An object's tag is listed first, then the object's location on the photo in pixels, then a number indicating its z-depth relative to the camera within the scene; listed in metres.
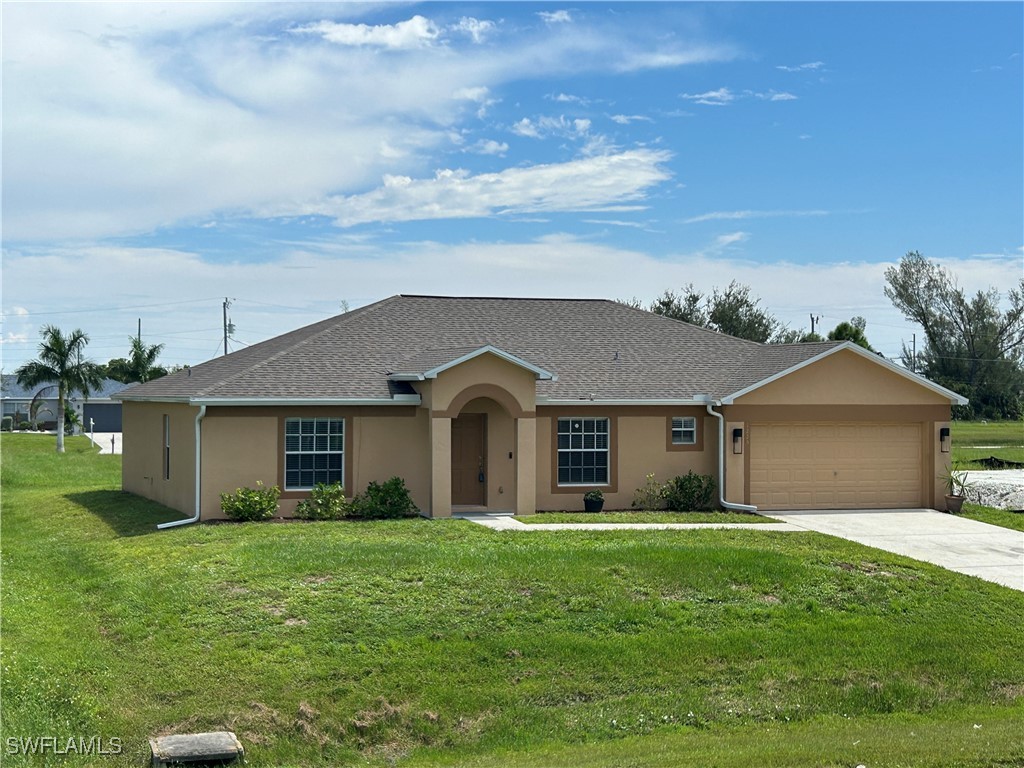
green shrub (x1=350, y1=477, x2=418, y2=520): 22.28
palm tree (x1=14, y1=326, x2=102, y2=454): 54.59
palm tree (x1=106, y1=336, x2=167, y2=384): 65.38
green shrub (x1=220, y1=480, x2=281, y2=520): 21.52
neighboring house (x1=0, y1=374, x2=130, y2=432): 81.62
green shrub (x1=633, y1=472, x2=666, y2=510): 24.55
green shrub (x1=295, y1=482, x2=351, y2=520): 22.06
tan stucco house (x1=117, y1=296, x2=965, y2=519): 22.31
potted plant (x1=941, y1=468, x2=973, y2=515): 24.77
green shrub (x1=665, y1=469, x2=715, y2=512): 24.50
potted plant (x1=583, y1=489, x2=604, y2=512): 23.89
